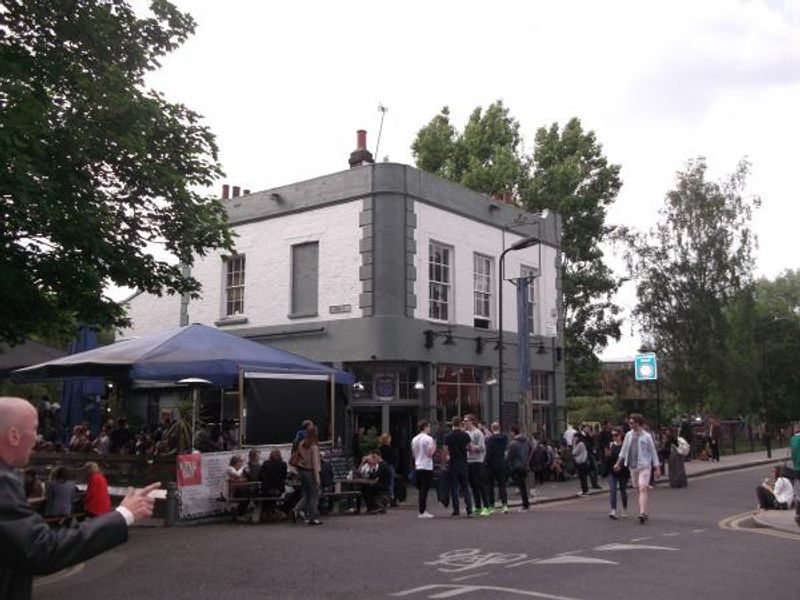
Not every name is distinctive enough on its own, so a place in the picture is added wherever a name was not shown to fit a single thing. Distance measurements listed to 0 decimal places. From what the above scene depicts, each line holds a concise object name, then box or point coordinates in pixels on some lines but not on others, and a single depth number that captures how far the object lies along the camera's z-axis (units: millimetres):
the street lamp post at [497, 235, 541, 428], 20084
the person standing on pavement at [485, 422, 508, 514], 15102
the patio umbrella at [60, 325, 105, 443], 17094
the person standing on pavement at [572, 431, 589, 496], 18469
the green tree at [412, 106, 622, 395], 36156
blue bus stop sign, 28141
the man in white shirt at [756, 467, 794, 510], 14031
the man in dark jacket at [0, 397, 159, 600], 2789
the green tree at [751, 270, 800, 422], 51812
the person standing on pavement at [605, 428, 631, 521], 13609
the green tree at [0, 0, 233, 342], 11516
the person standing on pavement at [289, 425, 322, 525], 13383
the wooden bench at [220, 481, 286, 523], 13578
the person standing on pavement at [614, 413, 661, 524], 13539
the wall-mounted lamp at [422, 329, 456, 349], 21188
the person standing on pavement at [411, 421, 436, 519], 14461
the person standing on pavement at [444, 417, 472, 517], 14391
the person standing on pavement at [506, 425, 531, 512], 15430
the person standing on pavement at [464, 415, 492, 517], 14828
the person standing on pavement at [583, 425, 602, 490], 19536
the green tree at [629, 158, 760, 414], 36188
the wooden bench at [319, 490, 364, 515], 14586
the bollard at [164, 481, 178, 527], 13164
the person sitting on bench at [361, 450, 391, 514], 15094
